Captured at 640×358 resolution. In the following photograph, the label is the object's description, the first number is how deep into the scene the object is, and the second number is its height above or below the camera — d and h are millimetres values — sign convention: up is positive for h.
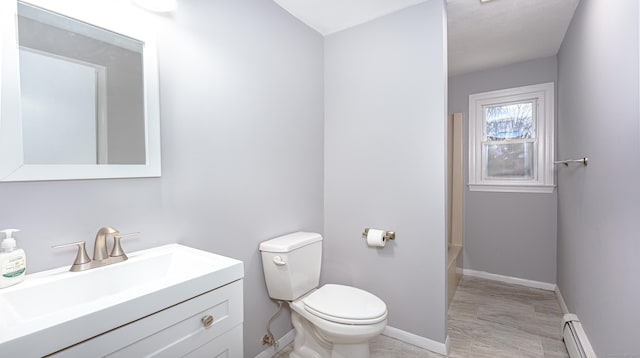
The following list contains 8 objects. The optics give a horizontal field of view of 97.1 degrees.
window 2861 +354
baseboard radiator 1598 -1017
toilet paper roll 2014 -463
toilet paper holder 2027 -440
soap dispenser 837 -255
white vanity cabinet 725 -467
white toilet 1484 -740
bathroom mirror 923 +323
